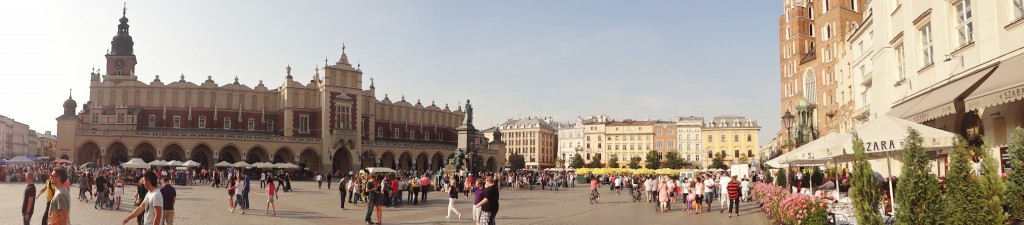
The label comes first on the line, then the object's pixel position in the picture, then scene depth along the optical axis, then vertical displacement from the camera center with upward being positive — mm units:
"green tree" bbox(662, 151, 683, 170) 91062 +26
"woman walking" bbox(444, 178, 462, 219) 18134 -813
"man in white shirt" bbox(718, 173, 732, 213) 20531 -741
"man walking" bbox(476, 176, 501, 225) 11484 -704
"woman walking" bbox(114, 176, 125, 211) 20516 -808
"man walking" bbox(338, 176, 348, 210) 21938 -801
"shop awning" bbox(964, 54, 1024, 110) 10211 +1071
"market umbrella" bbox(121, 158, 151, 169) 42062 -68
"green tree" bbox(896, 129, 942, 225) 6688 -267
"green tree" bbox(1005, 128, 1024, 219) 6422 -154
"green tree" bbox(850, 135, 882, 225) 7469 -319
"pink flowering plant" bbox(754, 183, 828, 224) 10477 -755
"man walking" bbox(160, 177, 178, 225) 10578 -532
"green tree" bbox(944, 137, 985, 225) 6512 -290
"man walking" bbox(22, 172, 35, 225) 10625 -566
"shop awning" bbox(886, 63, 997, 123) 12117 +1143
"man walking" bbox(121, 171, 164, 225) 8609 -513
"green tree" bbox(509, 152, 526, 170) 103875 -47
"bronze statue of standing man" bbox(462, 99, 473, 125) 47334 +3106
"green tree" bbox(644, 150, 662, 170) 94062 +38
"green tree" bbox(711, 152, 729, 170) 96675 -259
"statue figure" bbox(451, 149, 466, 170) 43000 +173
